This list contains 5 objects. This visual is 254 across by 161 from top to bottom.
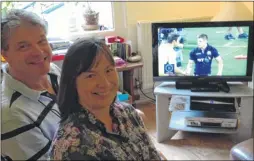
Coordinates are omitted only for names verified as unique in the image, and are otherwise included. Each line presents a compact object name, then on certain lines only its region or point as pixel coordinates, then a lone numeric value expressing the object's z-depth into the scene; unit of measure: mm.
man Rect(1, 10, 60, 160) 777
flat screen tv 1655
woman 670
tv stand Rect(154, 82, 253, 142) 1642
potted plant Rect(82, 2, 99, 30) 2107
